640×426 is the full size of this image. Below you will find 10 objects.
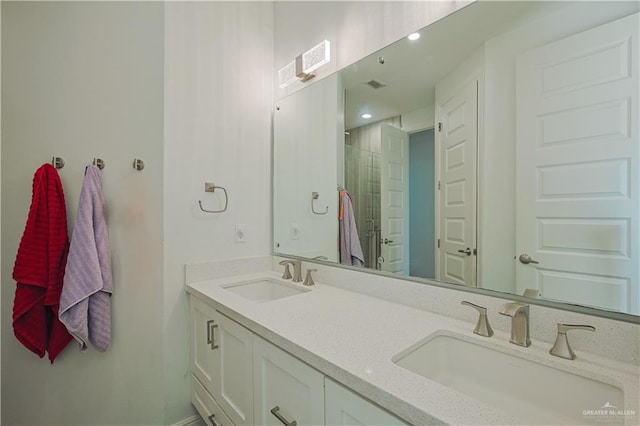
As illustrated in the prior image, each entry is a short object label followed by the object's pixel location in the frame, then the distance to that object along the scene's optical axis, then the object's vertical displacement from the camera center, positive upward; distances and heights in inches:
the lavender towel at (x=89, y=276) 50.6 -11.7
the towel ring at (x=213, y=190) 63.1 +5.0
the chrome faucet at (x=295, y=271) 62.7 -13.0
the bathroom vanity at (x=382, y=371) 23.8 -16.0
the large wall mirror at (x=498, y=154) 30.3 +8.4
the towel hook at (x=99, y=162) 57.0 +10.0
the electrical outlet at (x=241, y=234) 68.9 -5.3
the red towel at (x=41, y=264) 51.7 -9.7
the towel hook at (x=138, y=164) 58.1 +9.9
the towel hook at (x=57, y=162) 56.3 +10.0
